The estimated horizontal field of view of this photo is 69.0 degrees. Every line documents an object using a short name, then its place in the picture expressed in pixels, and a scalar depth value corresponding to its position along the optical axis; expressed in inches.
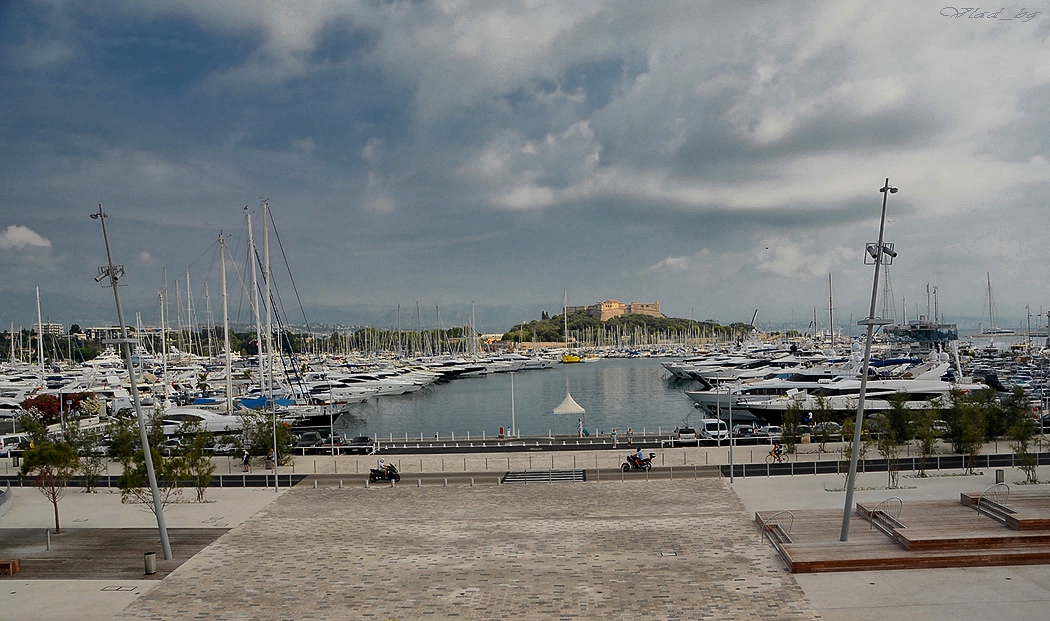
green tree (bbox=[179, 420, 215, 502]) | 1133.1
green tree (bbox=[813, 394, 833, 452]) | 1501.6
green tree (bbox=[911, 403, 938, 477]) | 1262.3
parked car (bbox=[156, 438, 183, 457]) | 1427.9
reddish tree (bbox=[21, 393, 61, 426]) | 2431.5
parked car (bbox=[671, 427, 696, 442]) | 1720.0
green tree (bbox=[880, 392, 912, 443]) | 1441.9
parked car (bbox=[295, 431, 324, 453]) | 1679.4
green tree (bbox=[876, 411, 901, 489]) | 1160.2
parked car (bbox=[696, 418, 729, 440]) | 1846.7
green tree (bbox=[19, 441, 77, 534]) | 1018.1
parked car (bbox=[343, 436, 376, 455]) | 1659.7
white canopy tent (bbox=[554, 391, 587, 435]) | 2042.3
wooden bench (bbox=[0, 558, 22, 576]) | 788.0
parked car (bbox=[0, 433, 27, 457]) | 1733.5
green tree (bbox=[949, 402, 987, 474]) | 1274.6
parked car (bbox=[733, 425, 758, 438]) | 1862.0
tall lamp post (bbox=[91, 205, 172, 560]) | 799.1
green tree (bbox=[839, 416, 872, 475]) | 1221.1
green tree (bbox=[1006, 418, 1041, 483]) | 1120.6
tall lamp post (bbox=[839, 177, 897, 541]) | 780.0
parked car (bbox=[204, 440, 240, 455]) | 1625.0
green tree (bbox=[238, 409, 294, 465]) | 1459.2
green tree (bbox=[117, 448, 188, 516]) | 1043.9
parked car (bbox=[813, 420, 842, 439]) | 1535.4
